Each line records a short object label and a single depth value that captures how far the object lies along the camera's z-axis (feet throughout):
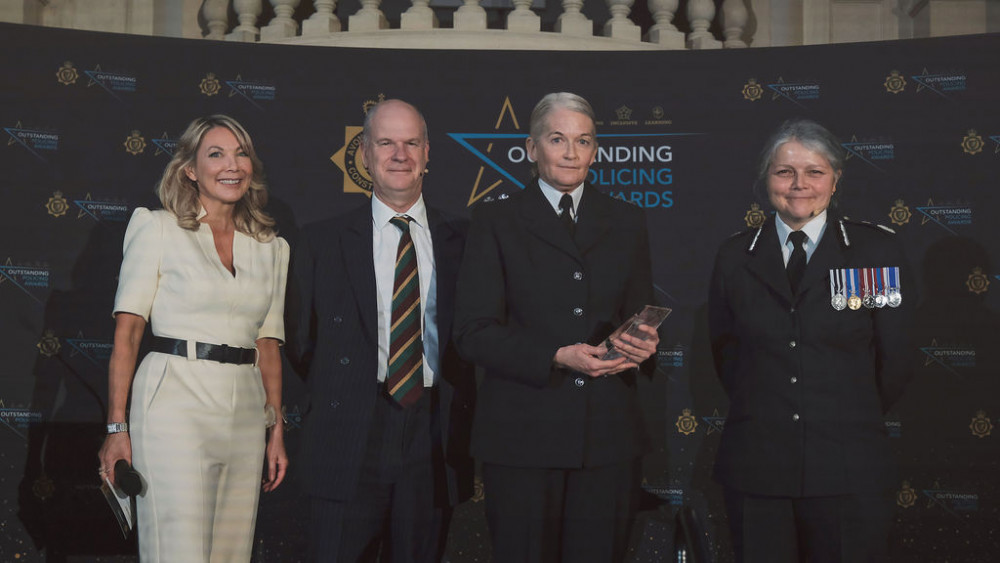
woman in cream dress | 7.11
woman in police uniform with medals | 6.91
